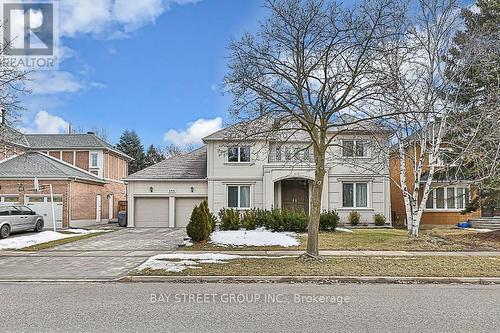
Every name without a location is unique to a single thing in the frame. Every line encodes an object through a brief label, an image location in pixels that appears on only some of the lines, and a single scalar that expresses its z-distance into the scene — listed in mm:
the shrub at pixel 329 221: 23391
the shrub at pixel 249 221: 22062
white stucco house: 27281
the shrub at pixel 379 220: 26859
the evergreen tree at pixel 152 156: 60888
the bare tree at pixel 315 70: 12930
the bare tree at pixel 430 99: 18016
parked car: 21797
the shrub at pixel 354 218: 26828
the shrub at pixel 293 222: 22266
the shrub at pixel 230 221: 21812
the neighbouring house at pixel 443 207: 29422
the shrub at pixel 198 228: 18203
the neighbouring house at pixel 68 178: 28109
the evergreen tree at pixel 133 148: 58719
